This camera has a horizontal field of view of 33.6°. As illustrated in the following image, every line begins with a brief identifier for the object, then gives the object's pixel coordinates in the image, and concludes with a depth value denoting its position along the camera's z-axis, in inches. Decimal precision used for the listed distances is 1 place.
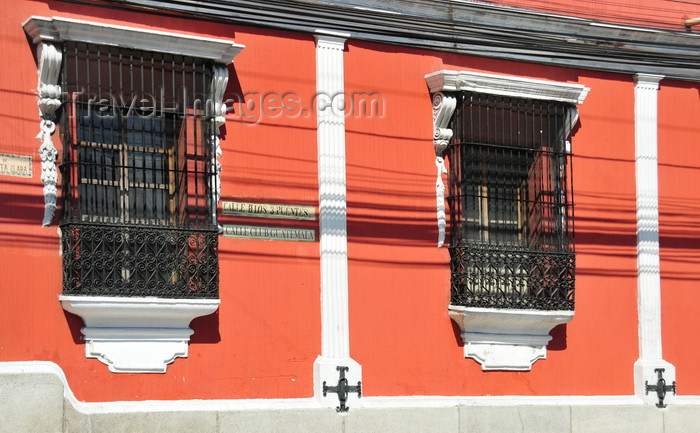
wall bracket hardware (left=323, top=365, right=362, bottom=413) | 401.1
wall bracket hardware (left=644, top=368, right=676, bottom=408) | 466.0
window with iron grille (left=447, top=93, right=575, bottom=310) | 435.8
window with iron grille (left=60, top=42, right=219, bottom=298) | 362.3
